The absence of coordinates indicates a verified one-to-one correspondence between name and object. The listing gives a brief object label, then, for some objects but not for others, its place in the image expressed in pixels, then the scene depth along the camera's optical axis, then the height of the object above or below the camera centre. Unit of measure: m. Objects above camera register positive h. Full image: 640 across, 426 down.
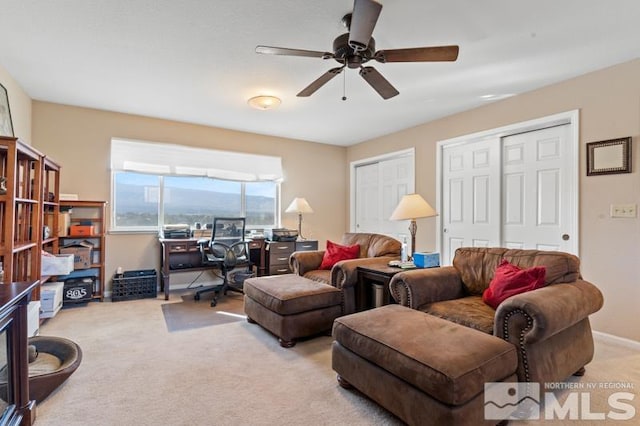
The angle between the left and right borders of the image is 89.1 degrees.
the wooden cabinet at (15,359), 1.46 -0.69
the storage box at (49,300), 3.11 -0.85
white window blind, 4.32 +0.77
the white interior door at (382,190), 5.04 +0.43
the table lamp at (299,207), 5.20 +0.13
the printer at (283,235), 4.77 -0.29
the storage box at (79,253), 3.76 -0.46
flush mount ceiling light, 3.43 +1.21
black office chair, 4.12 -0.44
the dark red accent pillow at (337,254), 3.58 -0.42
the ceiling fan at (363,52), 1.80 +1.03
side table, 2.78 -0.61
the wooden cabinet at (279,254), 4.70 -0.58
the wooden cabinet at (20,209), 2.34 +0.03
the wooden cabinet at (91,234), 3.88 -0.25
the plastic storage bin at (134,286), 4.01 -0.91
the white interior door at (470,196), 3.84 +0.26
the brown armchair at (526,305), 1.74 -0.56
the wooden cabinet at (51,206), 3.45 +0.08
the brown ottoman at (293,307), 2.65 -0.79
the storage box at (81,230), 3.83 -0.20
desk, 4.09 -0.60
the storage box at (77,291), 3.69 -0.90
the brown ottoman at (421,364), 1.44 -0.73
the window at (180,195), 4.38 +0.29
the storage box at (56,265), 3.13 -0.51
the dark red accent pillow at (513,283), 2.09 -0.43
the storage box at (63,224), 3.67 -0.13
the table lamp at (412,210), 2.94 +0.06
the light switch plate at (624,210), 2.71 +0.07
